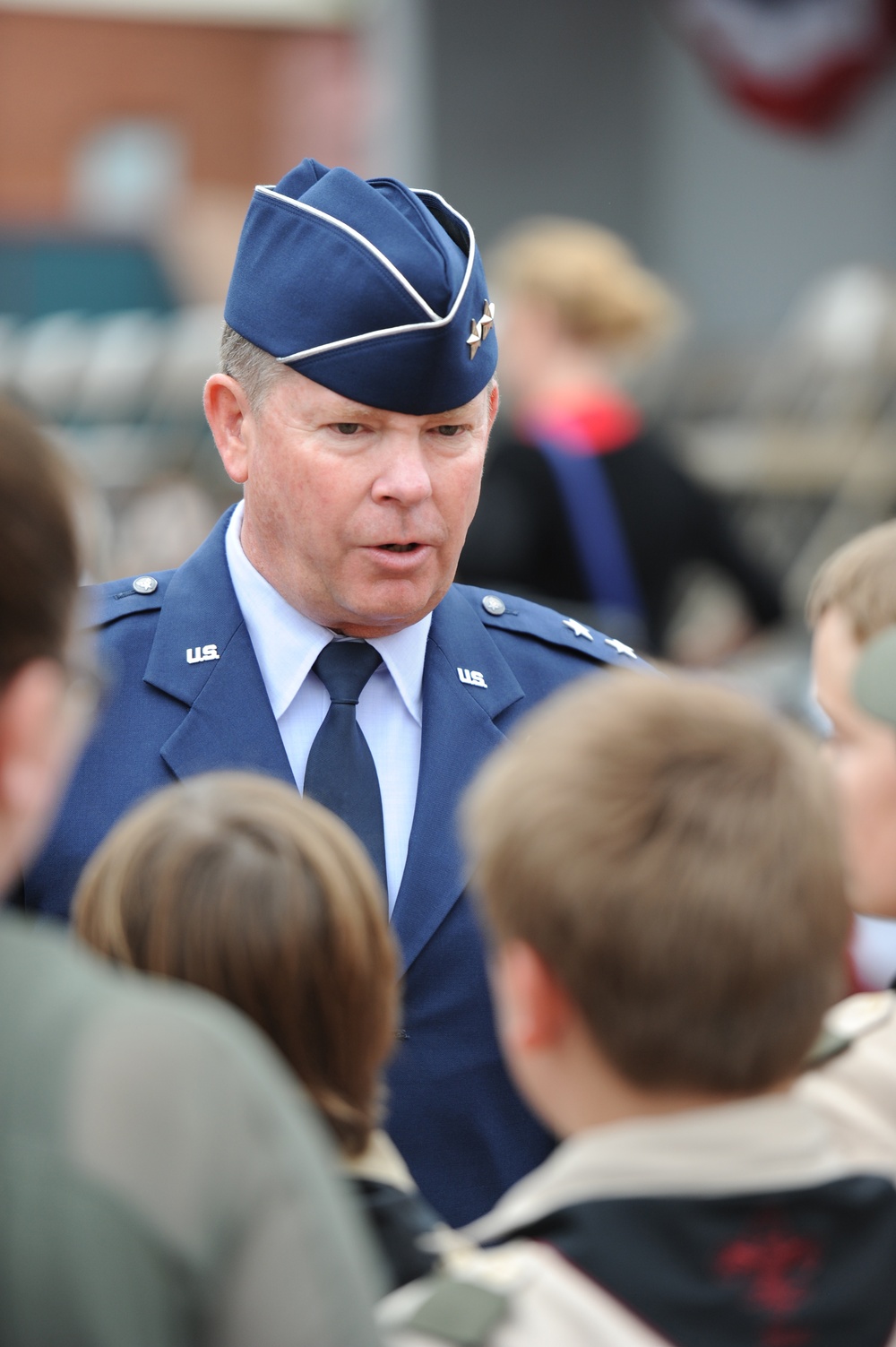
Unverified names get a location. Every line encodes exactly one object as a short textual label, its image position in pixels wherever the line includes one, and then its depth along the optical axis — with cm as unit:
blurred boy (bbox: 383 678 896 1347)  292
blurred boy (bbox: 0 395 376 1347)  253
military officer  331
